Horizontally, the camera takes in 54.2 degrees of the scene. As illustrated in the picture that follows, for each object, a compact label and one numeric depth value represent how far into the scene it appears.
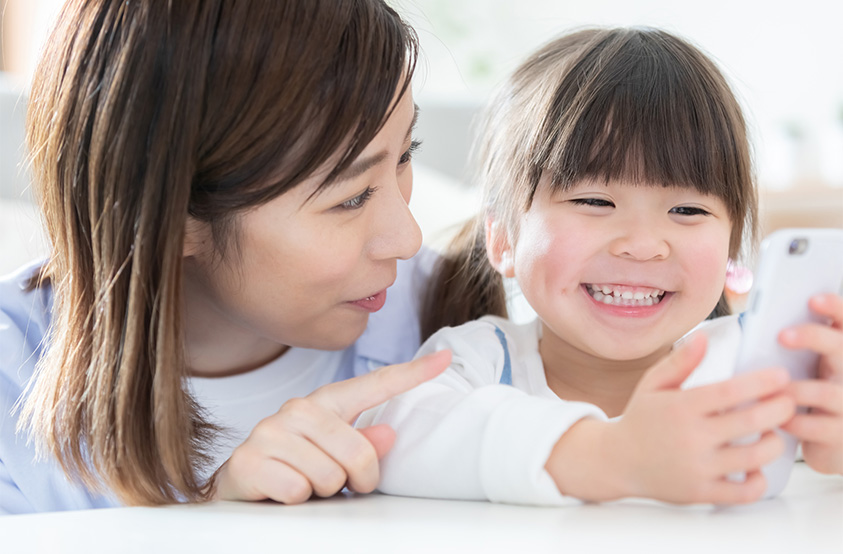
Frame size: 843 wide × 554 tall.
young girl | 0.58
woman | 0.74
